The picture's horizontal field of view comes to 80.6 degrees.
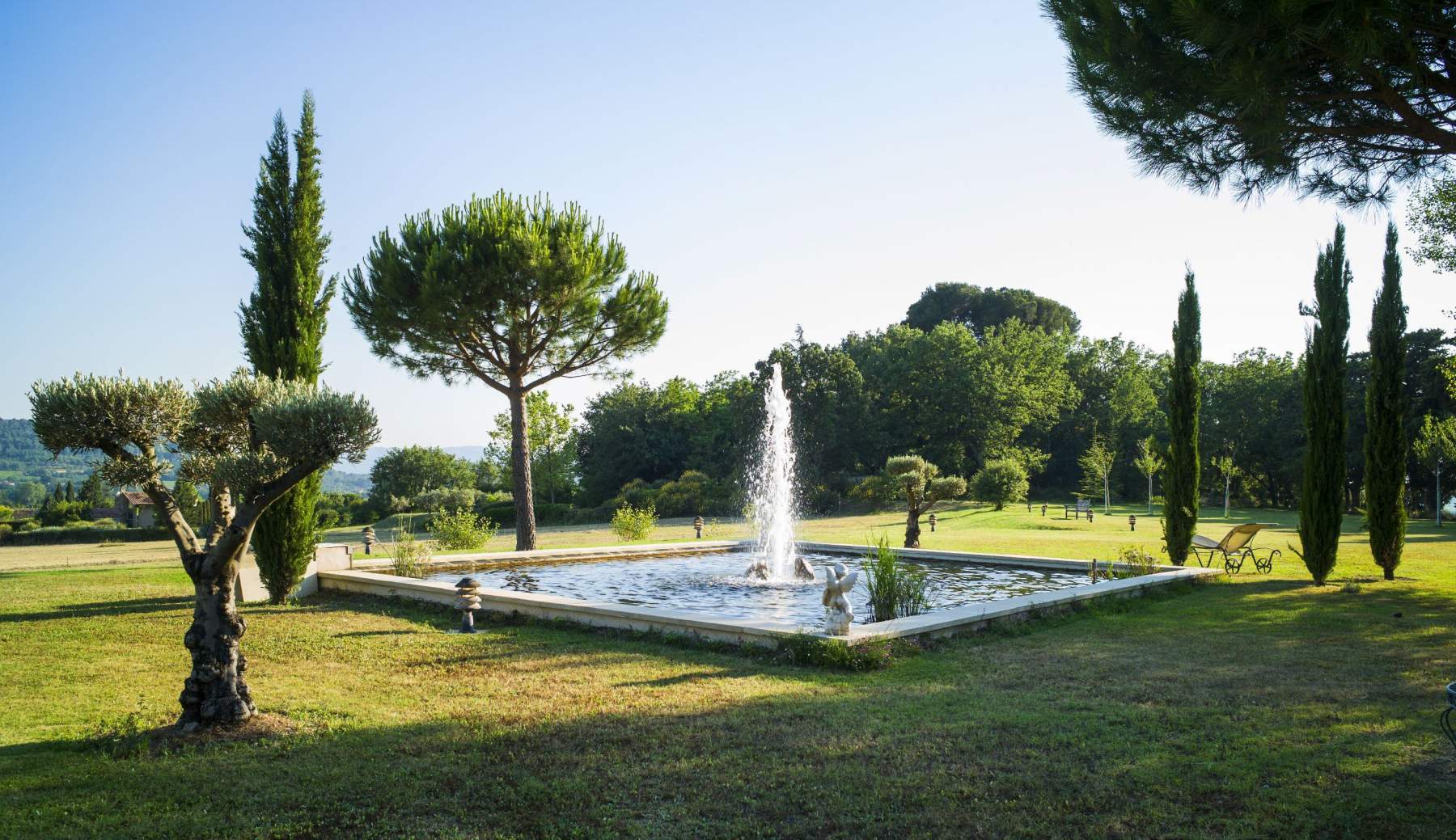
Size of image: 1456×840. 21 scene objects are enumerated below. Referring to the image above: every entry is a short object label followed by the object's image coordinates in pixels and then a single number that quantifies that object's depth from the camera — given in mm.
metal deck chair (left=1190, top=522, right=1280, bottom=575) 12625
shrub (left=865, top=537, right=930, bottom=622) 8609
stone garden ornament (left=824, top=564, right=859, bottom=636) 6895
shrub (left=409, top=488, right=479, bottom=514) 36438
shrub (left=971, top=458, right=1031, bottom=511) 30891
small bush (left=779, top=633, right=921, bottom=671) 6457
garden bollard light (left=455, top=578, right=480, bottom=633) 8289
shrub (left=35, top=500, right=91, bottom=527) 39625
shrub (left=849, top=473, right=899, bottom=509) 30531
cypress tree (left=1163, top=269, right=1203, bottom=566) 13070
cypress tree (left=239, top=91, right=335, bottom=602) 10445
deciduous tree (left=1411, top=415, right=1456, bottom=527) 25750
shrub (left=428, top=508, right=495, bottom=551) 16234
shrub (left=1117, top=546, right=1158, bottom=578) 11547
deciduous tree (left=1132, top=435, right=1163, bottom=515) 34281
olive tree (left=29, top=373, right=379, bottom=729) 4832
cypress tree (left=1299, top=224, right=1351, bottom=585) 11526
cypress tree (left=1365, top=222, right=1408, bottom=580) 11984
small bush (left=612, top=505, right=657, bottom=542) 19289
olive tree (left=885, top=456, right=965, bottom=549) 16797
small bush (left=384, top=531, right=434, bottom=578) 12266
